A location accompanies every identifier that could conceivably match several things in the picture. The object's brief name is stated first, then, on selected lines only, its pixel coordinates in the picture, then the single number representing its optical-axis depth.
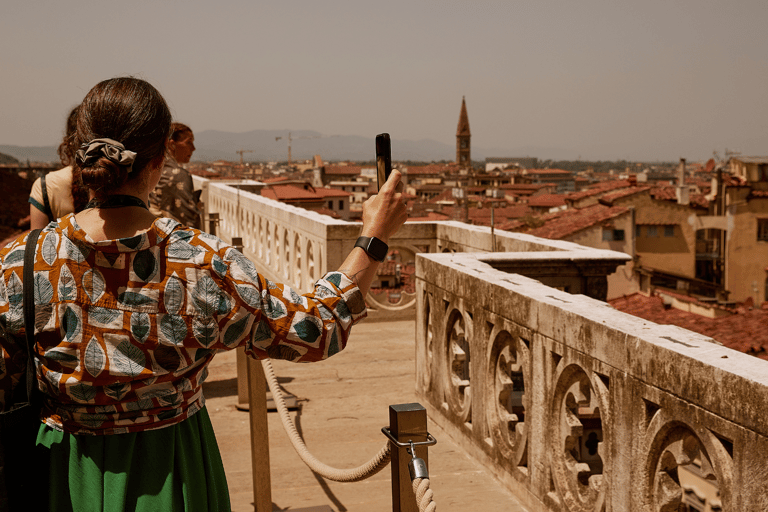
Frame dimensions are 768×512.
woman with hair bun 1.47
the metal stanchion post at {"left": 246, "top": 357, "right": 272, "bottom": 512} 3.11
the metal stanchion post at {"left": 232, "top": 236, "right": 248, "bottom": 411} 4.48
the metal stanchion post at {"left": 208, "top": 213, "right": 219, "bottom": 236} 6.09
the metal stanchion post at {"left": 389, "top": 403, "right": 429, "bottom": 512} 1.86
